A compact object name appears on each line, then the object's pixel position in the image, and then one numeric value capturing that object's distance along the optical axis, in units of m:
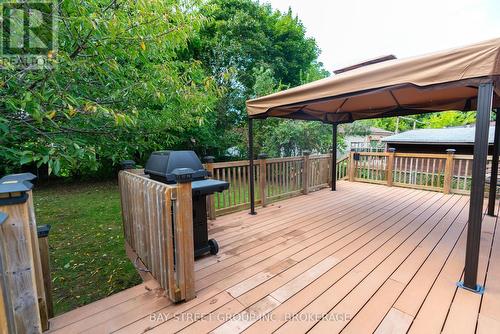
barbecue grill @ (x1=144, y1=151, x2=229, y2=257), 2.26
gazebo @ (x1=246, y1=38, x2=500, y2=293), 1.72
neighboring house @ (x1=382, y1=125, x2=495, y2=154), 9.14
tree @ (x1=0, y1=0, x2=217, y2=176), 1.56
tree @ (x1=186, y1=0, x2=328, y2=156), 8.96
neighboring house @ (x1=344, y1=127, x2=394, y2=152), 13.31
